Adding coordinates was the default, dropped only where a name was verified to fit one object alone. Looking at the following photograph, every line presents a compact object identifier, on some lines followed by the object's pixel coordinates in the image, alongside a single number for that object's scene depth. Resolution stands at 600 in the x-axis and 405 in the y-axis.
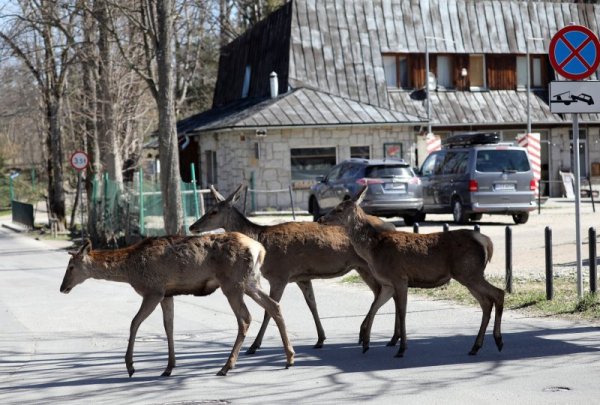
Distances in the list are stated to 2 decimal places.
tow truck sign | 13.22
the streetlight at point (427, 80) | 40.91
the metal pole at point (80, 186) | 35.31
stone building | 38.59
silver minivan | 27.19
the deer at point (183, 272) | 9.84
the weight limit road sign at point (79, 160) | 33.72
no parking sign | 13.21
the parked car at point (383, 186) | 27.67
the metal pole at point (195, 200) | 26.18
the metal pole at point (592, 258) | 13.44
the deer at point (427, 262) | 10.32
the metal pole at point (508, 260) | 15.01
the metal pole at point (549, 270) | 13.83
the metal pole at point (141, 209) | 27.75
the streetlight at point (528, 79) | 41.69
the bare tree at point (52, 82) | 39.53
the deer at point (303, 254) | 11.27
